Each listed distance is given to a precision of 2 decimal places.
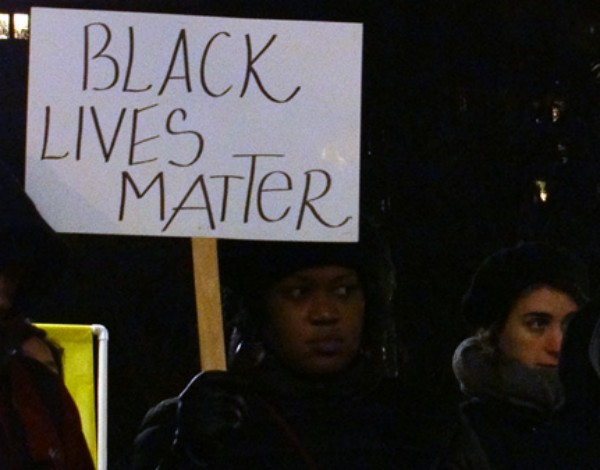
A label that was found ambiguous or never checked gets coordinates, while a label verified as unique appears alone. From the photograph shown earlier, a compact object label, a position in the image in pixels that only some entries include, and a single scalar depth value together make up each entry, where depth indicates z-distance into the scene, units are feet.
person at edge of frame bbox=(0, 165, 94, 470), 12.79
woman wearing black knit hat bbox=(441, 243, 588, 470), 15.65
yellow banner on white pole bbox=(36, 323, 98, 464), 18.83
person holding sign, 13.78
